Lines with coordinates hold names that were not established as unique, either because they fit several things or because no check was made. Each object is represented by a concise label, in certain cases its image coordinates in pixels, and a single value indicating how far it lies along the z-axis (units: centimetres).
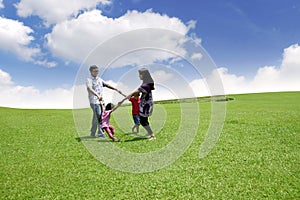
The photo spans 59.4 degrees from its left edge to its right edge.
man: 973
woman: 896
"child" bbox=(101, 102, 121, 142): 969
